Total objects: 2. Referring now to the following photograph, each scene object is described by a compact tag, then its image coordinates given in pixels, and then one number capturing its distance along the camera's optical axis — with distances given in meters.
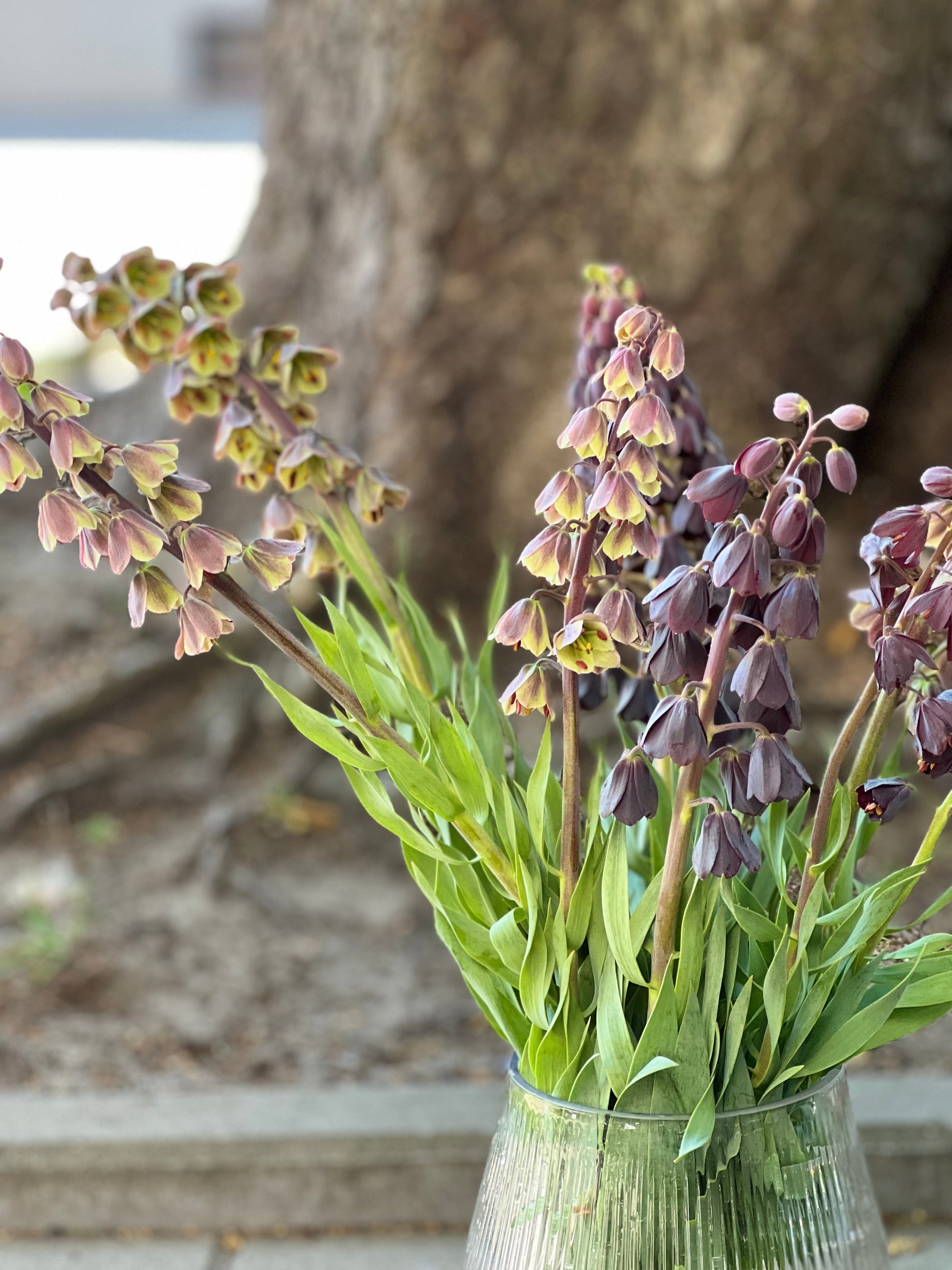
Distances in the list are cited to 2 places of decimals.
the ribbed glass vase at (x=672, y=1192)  1.04
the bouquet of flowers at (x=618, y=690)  0.97
